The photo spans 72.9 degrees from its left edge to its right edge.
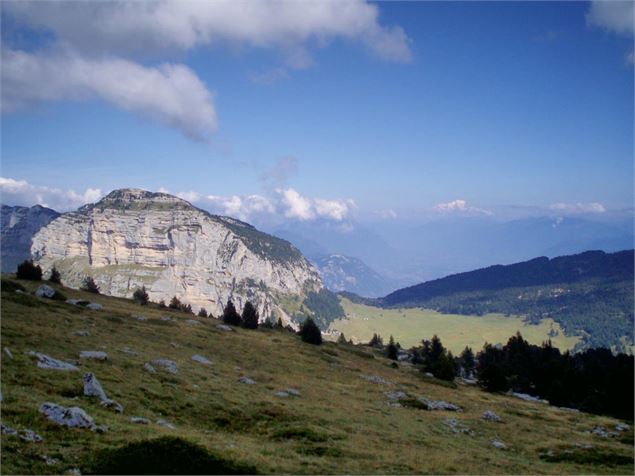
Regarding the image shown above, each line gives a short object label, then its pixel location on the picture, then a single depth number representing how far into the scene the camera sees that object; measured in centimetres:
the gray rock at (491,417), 5244
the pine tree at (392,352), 12488
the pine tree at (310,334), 10038
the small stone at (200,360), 5071
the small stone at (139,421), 2452
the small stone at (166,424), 2543
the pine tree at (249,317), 10450
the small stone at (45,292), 6837
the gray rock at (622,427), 5858
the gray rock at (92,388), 2642
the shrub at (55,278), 9138
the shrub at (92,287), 11011
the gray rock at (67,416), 2103
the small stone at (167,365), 4041
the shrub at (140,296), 10906
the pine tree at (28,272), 8256
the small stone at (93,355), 3581
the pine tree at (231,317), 10500
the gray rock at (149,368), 3749
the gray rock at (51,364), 3002
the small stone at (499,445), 3787
